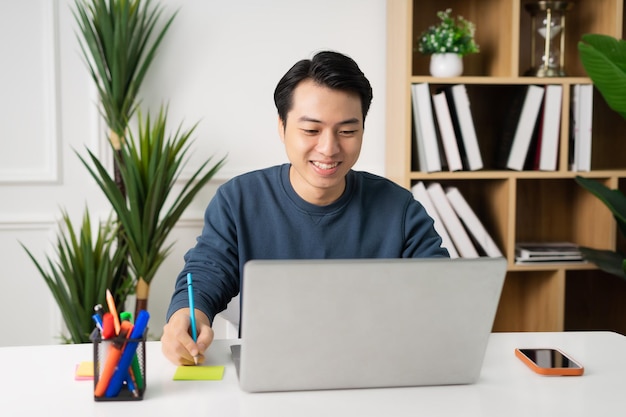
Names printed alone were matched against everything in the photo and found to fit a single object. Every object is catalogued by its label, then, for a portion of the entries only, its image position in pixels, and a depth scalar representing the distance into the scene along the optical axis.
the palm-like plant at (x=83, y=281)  2.66
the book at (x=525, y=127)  2.90
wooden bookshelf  2.87
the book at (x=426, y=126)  2.84
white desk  1.13
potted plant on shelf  2.85
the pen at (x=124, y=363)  1.17
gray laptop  1.11
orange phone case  1.32
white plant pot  2.87
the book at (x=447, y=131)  2.86
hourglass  2.92
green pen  1.18
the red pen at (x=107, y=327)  1.18
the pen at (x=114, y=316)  1.19
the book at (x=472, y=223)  2.91
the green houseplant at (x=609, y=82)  2.55
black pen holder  1.17
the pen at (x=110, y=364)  1.17
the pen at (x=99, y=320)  1.20
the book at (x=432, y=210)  2.90
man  1.73
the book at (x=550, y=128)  2.89
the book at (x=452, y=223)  2.90
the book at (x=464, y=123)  2.86
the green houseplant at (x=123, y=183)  2.68
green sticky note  1.27
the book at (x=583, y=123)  2.90
